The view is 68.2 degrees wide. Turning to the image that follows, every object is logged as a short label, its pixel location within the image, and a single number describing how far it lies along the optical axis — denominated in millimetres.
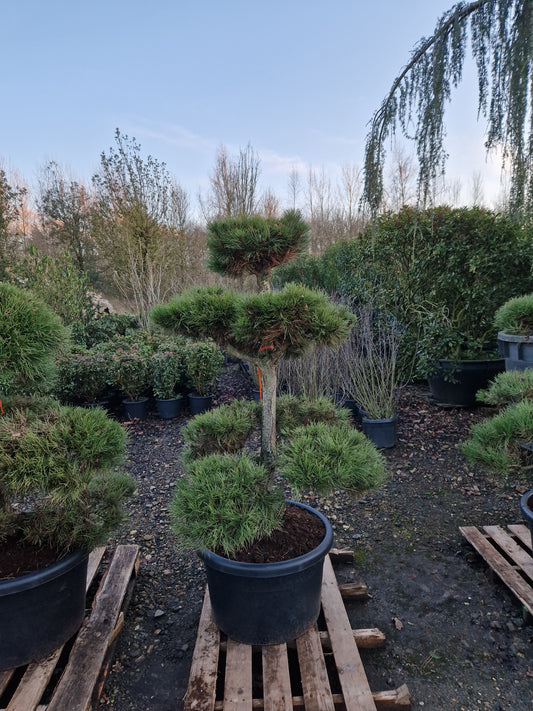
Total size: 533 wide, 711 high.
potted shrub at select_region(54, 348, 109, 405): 4332
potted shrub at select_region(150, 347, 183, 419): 4375
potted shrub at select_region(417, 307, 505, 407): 4020
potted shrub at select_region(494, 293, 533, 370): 3094
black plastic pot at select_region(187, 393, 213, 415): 4551
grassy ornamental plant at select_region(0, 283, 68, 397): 1134
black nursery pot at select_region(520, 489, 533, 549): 1575
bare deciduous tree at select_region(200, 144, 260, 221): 10039
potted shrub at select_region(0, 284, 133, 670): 1184
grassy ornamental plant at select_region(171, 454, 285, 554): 1306
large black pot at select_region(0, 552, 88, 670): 1297
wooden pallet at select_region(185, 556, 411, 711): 1216
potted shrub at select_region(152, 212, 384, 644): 1330
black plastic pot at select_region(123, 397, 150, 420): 4391
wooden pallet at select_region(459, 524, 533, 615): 1703
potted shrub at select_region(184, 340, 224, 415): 4512
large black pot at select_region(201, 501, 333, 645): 1364
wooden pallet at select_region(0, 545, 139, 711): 1212
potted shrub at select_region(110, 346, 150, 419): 4305
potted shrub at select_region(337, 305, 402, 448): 3471
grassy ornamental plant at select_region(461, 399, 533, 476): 1491
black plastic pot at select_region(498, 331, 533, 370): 3092
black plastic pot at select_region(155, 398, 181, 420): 4410
